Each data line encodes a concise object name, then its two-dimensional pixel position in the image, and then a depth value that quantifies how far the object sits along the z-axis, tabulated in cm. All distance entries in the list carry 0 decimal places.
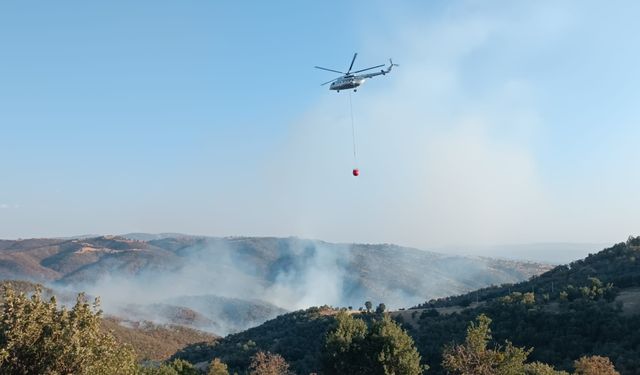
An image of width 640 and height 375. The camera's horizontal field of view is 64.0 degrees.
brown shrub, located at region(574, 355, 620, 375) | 4125
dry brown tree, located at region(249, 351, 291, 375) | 5294
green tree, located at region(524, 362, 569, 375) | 3932
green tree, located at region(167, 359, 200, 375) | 4638
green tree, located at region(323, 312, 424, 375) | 4197
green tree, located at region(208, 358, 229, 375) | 5359
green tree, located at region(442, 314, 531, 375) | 3244
